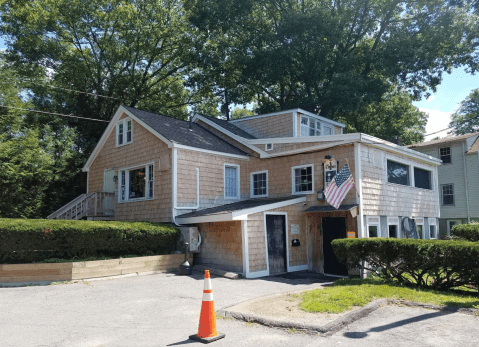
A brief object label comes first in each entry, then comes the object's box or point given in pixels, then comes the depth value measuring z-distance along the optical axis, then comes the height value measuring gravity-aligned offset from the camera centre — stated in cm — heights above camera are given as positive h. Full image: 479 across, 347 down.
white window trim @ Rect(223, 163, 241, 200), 1736 +180
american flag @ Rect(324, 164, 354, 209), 1377 +117
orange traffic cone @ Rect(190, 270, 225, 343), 580 -142
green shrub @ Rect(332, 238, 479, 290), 888 -92
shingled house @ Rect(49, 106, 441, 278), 1420 +145
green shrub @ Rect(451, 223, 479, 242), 1702 -51
